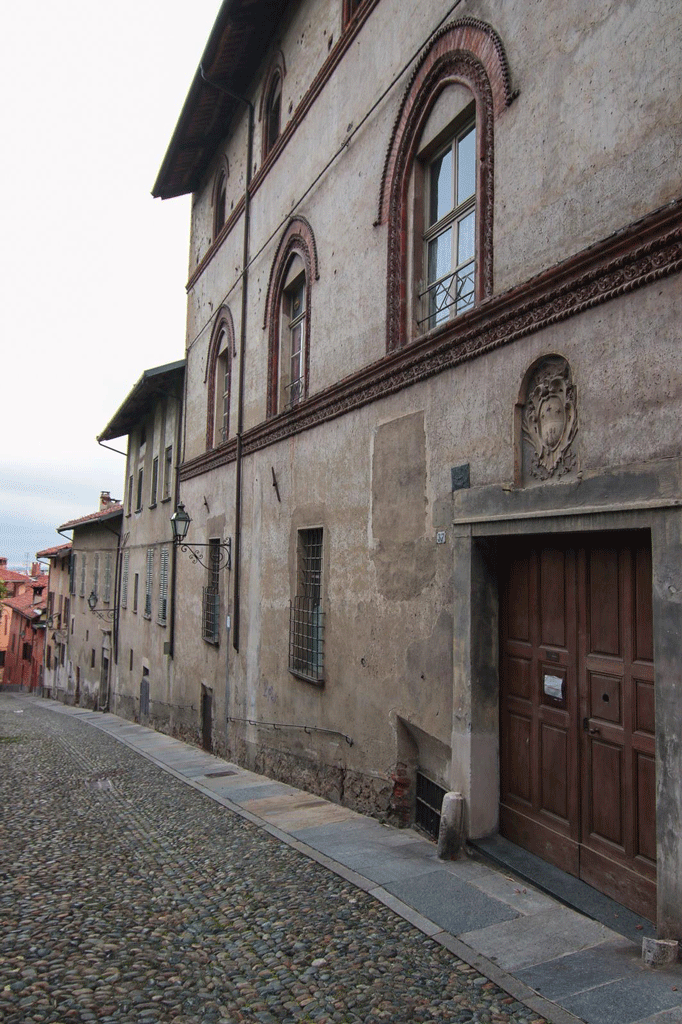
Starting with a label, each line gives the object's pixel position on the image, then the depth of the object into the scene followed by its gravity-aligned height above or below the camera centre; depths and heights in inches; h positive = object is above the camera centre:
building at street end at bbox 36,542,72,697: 1342.3 -91.2
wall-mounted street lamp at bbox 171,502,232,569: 487.2 +15.0
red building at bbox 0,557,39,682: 2065.7 -66.0
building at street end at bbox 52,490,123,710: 979.3 -62.3
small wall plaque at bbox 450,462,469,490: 229.8 +29.6
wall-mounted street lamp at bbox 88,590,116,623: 967.6 -55.9
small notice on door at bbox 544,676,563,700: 199.2 -30.1
